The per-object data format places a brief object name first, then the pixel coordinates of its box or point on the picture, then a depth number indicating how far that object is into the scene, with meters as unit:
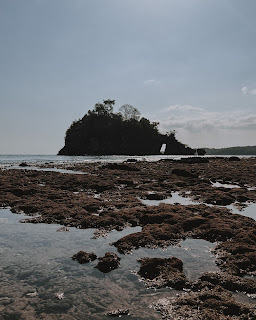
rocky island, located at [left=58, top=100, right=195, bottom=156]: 165.88
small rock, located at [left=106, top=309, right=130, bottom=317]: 4.79
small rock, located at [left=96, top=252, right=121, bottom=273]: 6.82
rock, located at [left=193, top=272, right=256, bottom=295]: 5.78
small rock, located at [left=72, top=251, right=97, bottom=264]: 7.31
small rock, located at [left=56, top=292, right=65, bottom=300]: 5.40
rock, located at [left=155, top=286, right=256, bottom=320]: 4.70
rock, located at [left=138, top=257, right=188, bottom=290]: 5.99
